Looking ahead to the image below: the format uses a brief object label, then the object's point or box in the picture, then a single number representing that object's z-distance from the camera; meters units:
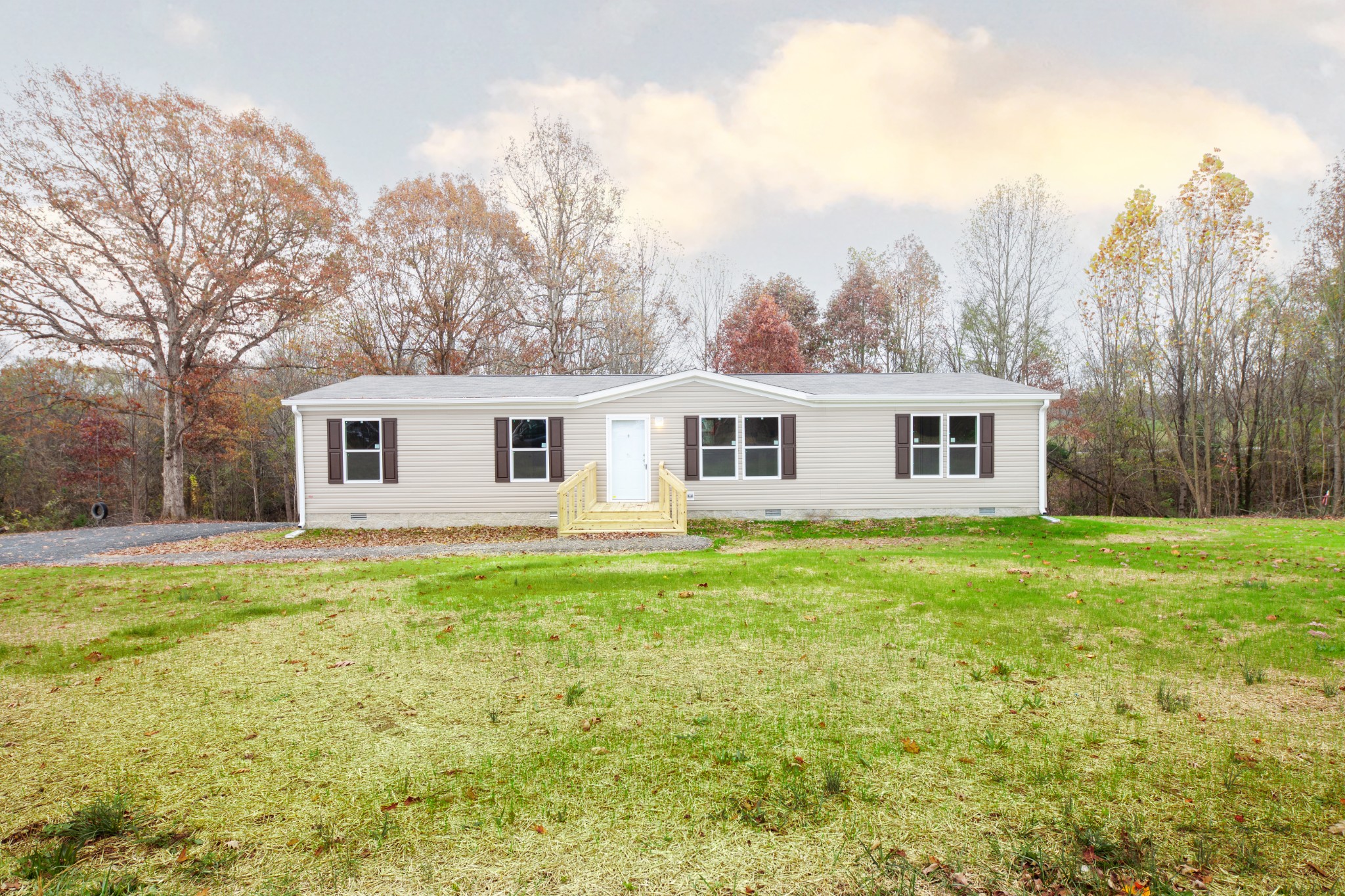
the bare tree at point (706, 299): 27.73
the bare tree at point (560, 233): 23.83
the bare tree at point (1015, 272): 23.08
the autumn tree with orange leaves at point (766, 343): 25.39
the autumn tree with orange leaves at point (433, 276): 22.89
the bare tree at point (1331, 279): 16.77
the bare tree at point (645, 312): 25.64
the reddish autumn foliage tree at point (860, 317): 26.77
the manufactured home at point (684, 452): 14.36
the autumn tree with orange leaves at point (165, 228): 16.47
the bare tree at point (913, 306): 26.41
